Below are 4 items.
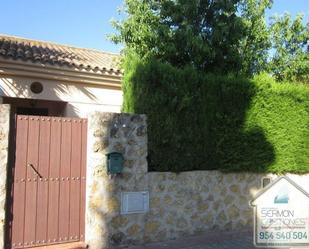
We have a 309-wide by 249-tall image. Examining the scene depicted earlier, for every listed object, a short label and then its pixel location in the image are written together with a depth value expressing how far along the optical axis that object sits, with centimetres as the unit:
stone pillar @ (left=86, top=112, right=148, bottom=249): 720
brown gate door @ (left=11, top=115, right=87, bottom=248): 678
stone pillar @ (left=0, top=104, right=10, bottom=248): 651
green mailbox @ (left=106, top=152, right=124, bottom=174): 730
